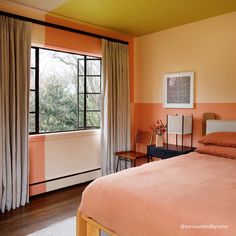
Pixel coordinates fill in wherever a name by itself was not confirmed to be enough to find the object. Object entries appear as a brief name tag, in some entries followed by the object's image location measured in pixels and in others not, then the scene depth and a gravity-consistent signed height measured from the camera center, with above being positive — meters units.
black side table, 3.58 -0.65
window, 3.50 +0.24
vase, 3.91 -0.54
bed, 1.42 -0.62
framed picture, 3.89 +0.30
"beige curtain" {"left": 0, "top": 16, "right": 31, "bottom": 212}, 2.92 -0.05
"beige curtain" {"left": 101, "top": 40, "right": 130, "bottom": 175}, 4.05 +0.05
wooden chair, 4.07 -0.80
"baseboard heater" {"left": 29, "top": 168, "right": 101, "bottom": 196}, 3.44 -1.16
